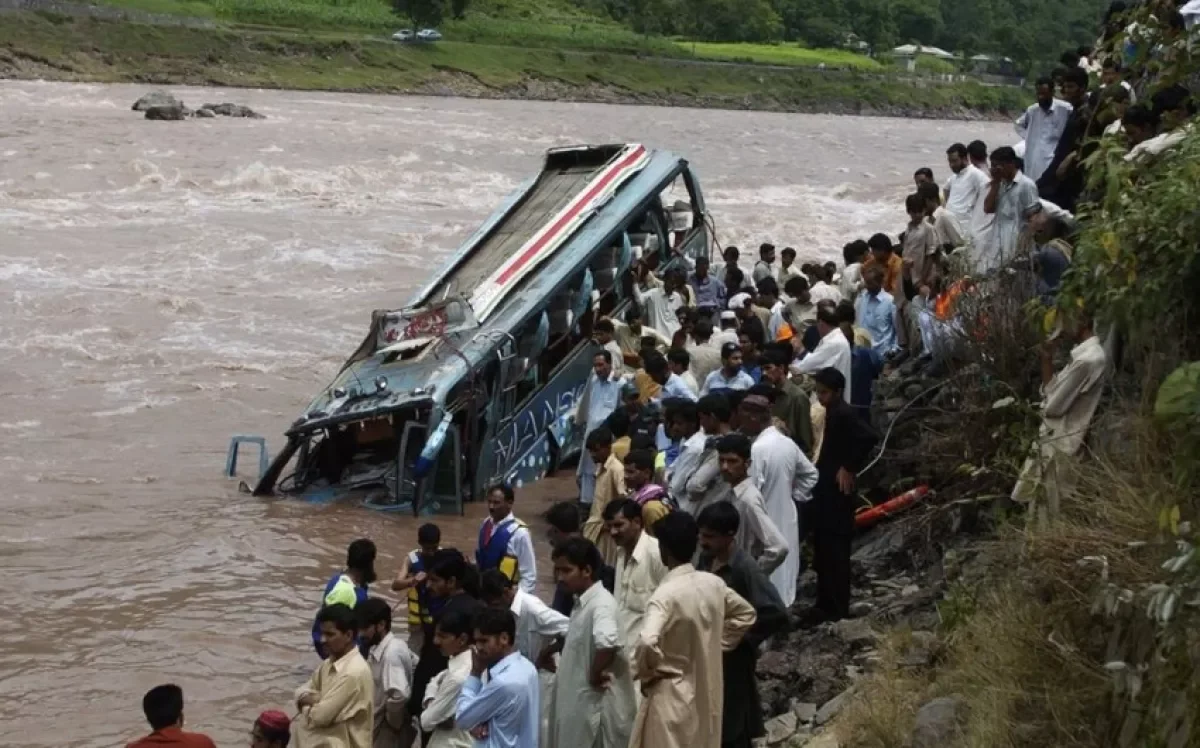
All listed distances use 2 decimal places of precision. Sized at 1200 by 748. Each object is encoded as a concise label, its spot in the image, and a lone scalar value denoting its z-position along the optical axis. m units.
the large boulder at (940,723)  6.07
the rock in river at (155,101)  46.19
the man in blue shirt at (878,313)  11.80
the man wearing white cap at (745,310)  11.30
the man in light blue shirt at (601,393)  11.65
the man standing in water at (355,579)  7.05
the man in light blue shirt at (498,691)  5.81
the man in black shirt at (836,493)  8.31
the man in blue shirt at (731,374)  10.41
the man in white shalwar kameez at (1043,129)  12.58
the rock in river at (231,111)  48.78
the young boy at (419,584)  7.23
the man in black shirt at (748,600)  6.23
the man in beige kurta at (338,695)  6.13
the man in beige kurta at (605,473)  8.82
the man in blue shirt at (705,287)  15.81
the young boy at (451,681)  6.04
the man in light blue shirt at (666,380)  10.94
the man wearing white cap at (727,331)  12.62
